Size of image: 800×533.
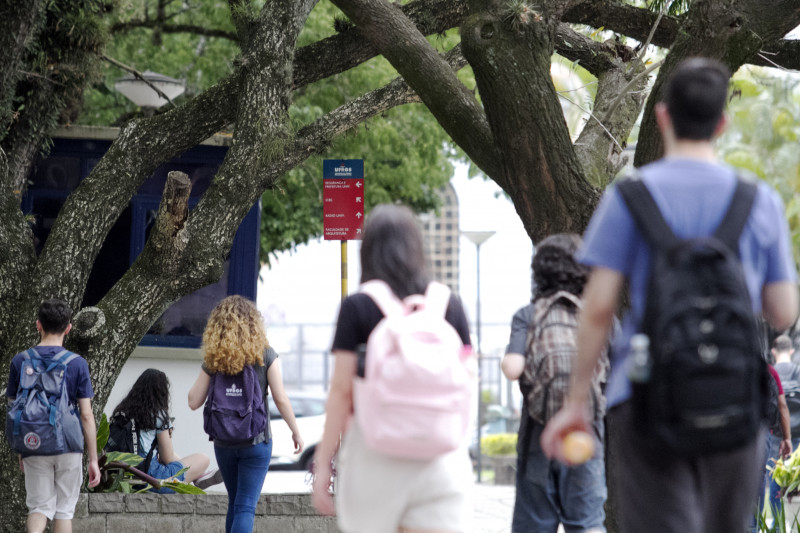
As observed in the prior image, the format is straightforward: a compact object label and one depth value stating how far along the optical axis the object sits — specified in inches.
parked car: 1581.5
